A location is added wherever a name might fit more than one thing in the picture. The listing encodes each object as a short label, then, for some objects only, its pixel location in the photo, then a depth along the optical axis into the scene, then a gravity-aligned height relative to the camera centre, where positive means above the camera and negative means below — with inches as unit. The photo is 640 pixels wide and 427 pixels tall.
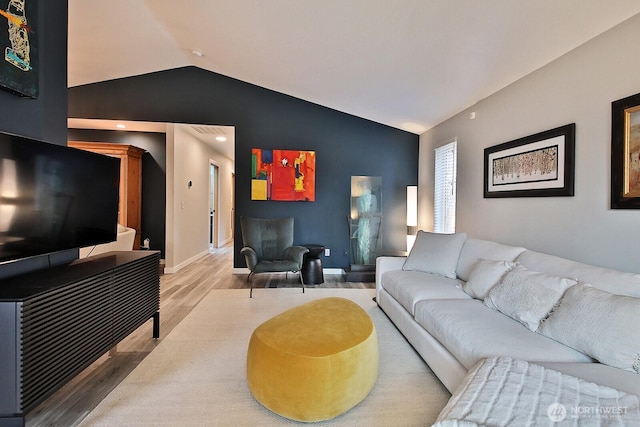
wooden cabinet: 179.8 +21.6
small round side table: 160.1 -33.2
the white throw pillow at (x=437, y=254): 109.4 -16.3
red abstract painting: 179.2 +24.1
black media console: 49.3 -24.0
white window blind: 152.6 +14.1
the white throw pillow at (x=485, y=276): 83.3 -18.7
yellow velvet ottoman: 55.7 -32.0
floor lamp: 175.8 -0.1
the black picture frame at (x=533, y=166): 88.0 +18.0
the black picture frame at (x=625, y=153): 69.6 +16.1
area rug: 58.7 -42.9
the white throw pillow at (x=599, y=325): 50.0 -21.1
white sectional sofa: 51.2 -24.5
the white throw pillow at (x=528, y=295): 64.7 -19.5
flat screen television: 58.3 +3.0
